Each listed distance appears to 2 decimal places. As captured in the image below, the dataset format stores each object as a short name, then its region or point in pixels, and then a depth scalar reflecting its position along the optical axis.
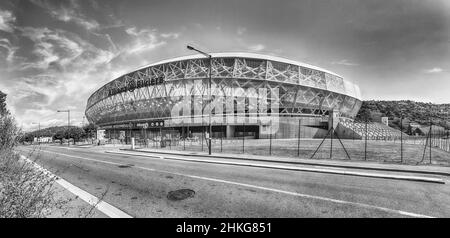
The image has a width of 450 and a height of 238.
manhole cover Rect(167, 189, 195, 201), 6.09
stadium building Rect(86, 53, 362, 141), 52.69
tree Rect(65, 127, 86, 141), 57.00
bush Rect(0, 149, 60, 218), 3.48
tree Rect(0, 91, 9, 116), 27.78
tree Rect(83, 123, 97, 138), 57.16
